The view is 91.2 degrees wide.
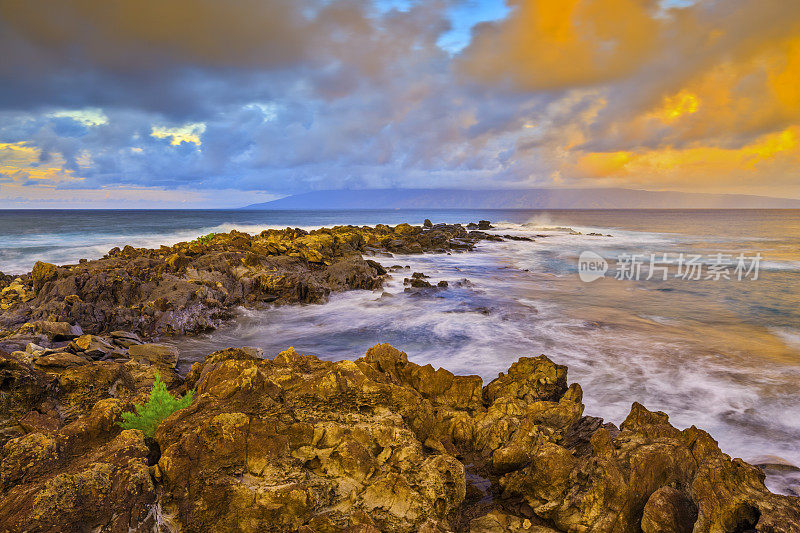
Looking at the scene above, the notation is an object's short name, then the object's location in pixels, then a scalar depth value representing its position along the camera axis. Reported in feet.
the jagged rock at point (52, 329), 28.30
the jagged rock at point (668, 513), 11.54
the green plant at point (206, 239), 82.21
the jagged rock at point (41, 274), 45.39
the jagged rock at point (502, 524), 12.74
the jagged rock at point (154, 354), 26.76
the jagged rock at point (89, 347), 24.50
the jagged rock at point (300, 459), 12.09
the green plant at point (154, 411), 14.01
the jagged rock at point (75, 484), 9.74
